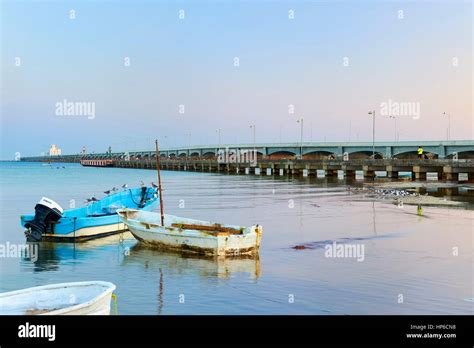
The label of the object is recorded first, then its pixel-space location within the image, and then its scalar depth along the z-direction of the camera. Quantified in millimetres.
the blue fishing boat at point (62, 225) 26500
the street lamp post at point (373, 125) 96250
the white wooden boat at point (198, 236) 22047
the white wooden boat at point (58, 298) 12648
